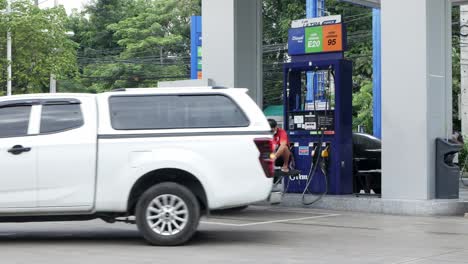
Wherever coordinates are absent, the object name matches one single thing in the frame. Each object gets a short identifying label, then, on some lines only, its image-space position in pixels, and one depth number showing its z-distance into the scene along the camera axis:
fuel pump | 15.37
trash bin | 14.05
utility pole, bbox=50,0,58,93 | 36.38
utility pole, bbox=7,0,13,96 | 32.49
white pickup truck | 9.98
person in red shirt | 14.95
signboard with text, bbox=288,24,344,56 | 15.43
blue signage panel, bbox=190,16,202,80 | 33.84
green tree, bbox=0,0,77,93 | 33.47
